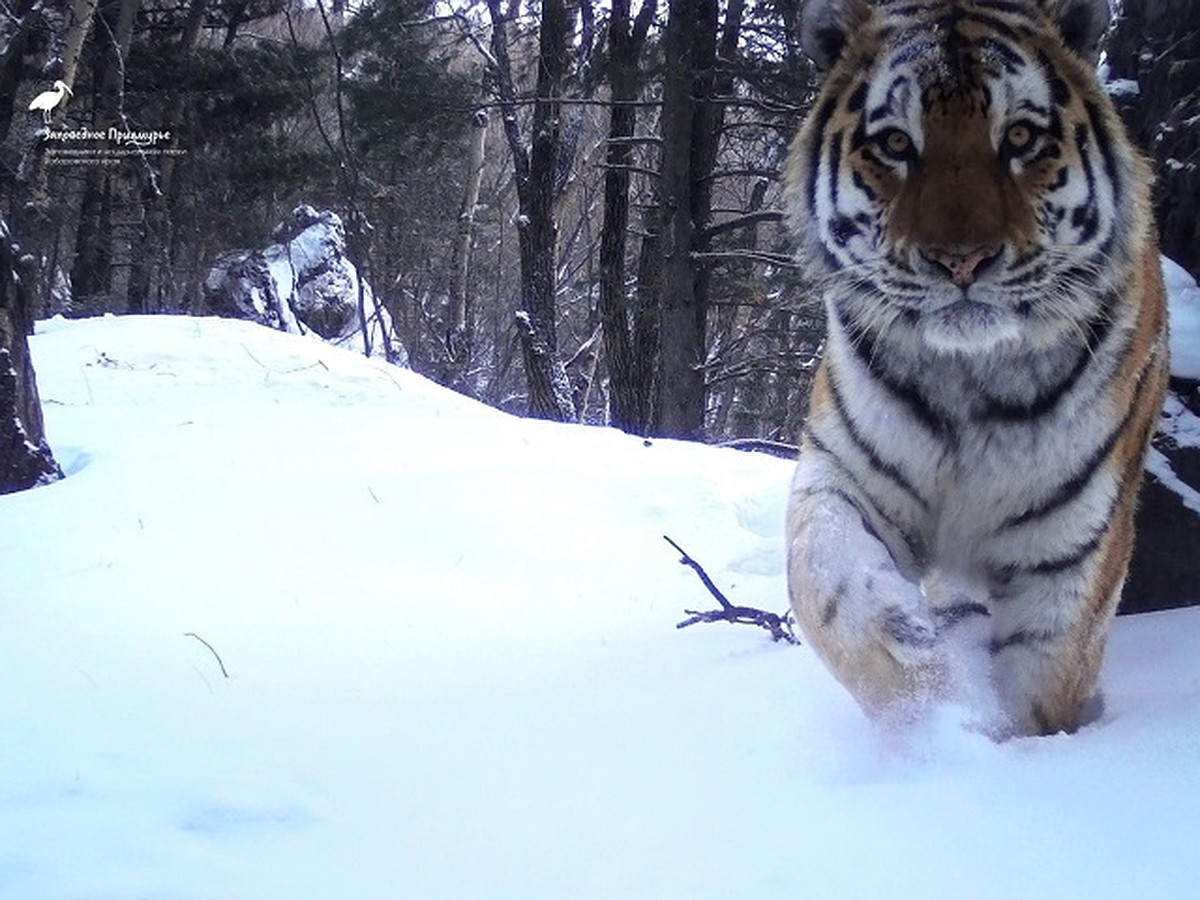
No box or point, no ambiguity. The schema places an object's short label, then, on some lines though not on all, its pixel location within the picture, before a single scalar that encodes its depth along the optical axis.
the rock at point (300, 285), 15.79
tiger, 2.09
